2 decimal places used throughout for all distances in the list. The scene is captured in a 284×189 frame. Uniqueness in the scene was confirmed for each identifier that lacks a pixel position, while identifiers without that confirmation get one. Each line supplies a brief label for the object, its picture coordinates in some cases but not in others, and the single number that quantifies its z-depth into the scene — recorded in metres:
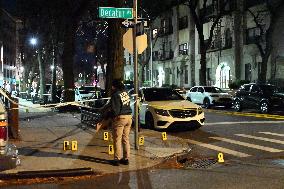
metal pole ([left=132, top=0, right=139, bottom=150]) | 12.18
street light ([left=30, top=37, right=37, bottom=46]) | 44.31
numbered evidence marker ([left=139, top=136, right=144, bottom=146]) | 13.41
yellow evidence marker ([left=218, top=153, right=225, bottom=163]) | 11.15
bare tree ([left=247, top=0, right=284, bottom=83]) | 37.56
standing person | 10.25
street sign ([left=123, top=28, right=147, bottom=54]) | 12.40
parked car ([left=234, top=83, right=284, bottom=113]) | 25.53
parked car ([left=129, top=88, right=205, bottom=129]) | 16.42
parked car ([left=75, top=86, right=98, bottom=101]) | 36.25
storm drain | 10.62
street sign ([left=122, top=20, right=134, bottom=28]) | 12.19
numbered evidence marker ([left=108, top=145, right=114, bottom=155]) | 11.79
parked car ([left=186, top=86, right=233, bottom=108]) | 32.16
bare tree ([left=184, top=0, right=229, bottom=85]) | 42.76
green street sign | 12.26
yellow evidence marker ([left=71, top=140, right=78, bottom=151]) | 12.31
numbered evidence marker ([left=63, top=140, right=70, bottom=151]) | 12.32
